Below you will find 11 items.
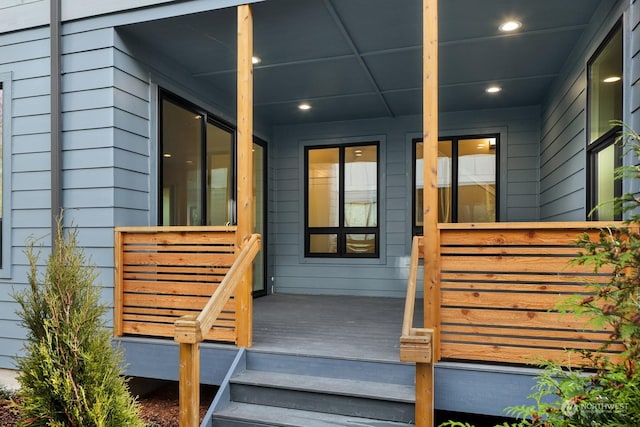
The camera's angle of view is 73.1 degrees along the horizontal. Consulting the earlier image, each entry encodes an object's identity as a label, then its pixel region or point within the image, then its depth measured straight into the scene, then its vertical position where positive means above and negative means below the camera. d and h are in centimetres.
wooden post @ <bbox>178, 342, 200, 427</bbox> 251 -98
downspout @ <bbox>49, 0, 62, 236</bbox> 398 +90
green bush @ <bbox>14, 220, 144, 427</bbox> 220 -77
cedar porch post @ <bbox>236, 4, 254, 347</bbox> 338 +44
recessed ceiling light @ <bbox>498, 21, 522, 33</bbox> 370 +163
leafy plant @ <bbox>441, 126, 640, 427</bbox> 129 -52
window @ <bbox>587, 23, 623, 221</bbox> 329 +79
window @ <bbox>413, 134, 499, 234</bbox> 614 +49
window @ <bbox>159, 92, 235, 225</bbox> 462 +56
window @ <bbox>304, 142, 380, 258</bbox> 661 +20
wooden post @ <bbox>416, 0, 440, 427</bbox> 299 +34
